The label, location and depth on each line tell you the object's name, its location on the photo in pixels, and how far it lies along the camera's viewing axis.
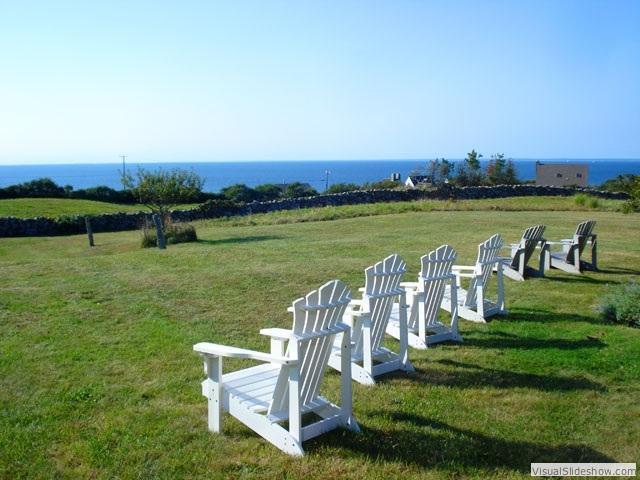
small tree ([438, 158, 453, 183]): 41.56
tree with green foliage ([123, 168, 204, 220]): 18.36
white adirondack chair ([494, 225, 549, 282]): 9.57
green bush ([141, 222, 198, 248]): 16.42
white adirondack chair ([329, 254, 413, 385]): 5.05
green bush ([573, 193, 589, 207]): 26.50
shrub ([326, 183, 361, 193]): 41.33
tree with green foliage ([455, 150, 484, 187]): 39.23
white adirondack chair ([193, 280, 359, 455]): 3.70
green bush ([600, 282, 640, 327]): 7.04
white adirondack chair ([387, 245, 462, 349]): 6.09
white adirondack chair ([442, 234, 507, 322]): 7.18
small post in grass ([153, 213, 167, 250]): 15.27
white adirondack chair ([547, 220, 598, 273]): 10.47
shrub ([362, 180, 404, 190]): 37.32
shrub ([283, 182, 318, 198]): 44.39
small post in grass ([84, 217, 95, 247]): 18.44
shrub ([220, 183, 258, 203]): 40.44
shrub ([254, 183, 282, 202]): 42.21
